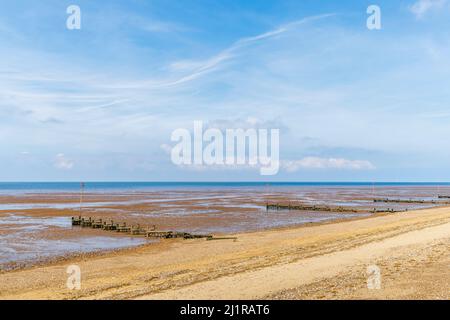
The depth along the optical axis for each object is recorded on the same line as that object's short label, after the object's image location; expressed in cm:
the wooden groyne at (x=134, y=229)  3494
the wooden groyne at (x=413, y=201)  9012
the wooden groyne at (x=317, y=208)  6629
